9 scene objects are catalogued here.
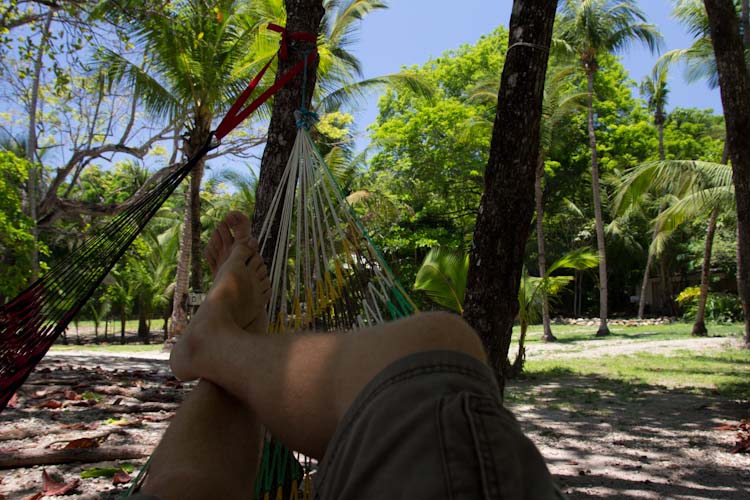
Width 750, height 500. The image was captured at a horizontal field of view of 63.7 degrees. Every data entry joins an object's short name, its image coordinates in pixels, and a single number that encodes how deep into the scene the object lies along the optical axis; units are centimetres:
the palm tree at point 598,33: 1112
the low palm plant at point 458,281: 522
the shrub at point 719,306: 1263
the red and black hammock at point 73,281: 161
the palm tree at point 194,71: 675
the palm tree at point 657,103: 1569
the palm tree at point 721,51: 284
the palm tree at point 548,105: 964
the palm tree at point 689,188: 805
